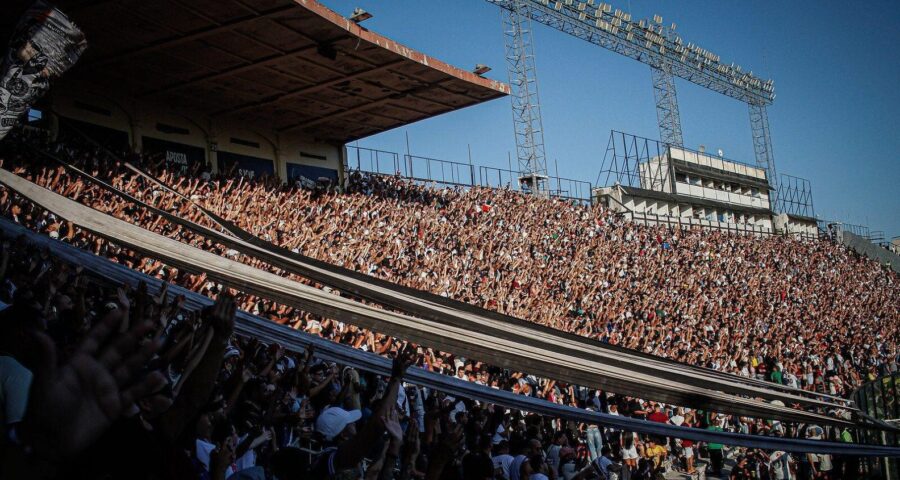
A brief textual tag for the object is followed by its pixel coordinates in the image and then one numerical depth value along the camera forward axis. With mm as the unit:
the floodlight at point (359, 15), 15320
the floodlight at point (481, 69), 19156
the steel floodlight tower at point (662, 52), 37281
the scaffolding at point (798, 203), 47878
